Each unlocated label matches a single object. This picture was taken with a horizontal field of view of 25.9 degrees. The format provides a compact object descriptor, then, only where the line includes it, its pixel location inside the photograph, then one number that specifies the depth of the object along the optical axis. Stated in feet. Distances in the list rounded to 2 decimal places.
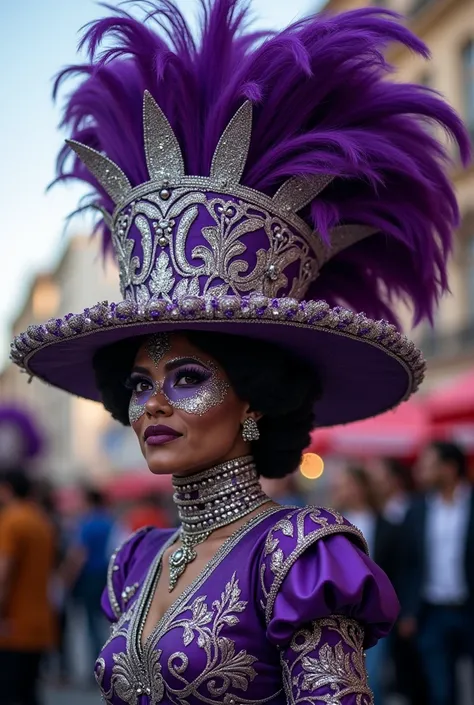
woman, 7.70
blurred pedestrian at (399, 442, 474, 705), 19.99
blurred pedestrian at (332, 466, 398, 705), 20.53
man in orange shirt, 19.83
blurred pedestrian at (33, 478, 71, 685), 28.60
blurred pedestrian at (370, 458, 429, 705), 20.65
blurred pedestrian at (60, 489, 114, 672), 31.12
